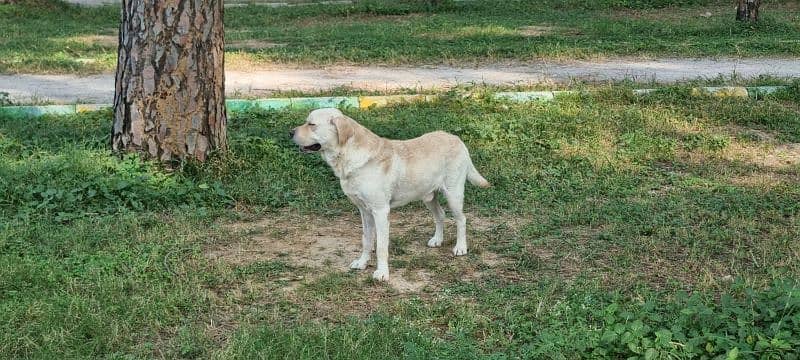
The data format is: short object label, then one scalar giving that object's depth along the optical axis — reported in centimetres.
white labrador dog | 534
